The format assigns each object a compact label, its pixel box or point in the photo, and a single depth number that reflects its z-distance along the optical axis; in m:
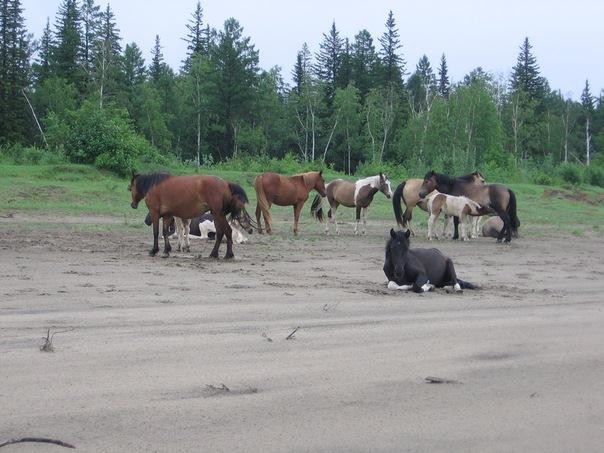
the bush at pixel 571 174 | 50.24
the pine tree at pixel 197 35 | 86.75
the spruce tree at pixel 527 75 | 94.00
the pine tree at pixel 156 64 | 89.08
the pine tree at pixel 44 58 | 74.31
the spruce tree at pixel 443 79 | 102.44
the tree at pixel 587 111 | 90.50
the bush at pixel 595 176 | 52.38
